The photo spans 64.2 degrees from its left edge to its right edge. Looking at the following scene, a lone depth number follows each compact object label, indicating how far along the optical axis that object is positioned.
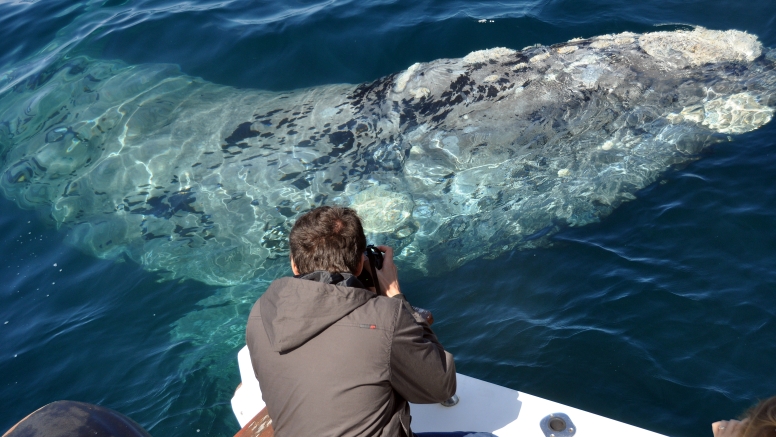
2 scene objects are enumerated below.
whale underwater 6.02
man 2.70
